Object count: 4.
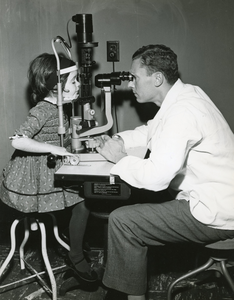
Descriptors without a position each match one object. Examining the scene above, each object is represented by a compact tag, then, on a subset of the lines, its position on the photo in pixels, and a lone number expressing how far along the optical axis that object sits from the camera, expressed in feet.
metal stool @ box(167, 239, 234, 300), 5.94
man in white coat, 5.32
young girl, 6.29
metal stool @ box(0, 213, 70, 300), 6.59
